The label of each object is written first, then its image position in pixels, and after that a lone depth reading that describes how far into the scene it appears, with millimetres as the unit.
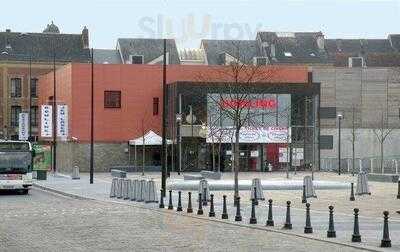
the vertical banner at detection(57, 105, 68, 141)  68250
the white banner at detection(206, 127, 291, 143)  72375
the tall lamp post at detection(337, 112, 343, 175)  65000
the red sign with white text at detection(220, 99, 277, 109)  72562
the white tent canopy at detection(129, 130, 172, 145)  70562
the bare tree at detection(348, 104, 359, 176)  76106
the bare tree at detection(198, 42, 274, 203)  46644
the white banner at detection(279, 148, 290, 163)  68225
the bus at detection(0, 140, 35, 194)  41250
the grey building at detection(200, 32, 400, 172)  76375
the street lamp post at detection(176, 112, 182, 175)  67938
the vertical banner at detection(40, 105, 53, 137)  69306
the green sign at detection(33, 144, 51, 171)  58719
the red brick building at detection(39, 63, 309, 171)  74375
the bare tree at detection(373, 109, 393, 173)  76125
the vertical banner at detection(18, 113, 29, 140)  73375
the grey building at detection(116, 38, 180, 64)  106375
